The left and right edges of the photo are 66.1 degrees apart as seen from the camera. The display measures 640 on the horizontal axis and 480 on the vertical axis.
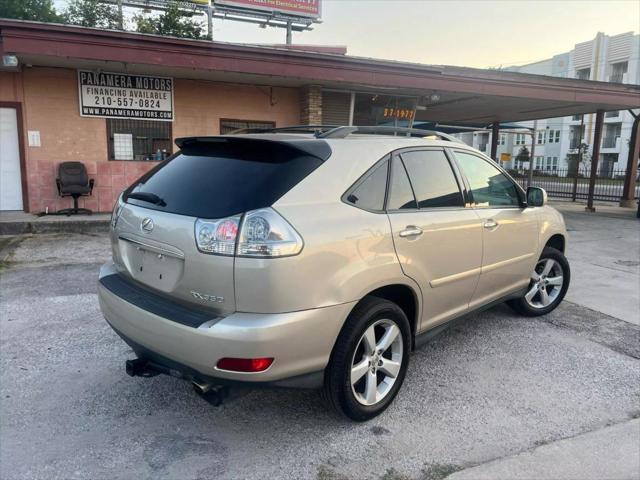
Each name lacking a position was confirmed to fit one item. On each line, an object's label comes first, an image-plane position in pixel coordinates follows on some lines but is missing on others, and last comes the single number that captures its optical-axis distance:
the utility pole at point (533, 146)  17.16
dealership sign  10.57
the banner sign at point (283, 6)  24.94
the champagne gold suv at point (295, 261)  2.44
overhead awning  8.66
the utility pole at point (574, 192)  20.62
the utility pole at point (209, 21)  26.46
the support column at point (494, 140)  19.05
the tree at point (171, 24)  27.19
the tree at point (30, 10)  26.55
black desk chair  10.21
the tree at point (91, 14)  27.88
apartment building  55.03
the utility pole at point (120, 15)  24.41
